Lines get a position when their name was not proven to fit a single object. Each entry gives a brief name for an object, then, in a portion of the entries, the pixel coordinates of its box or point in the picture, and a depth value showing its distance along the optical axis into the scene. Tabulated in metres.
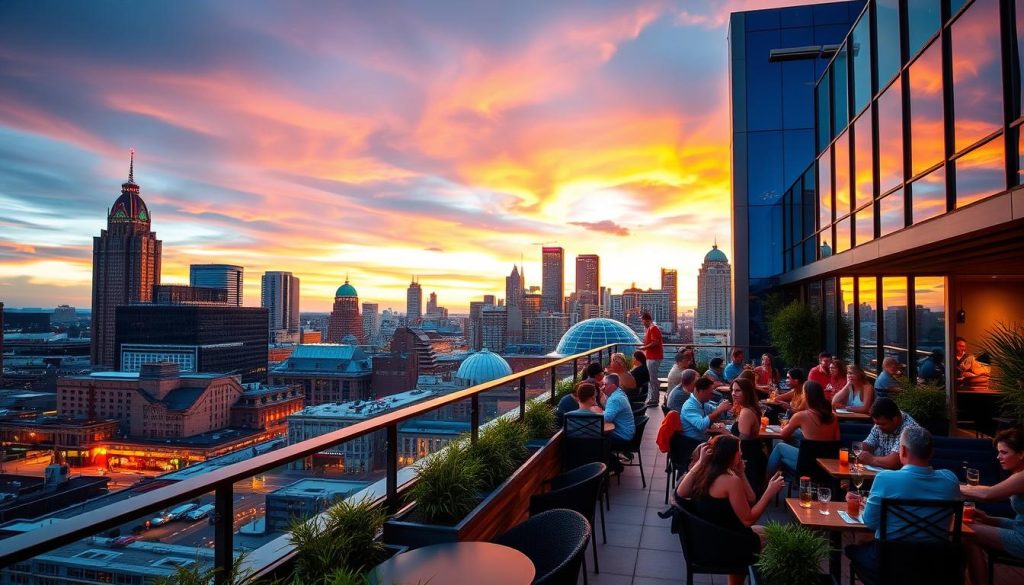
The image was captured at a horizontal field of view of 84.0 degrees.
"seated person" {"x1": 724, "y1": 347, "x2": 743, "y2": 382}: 10.65
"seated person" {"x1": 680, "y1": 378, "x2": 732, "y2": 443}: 6.04
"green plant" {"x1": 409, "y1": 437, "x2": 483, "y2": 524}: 3.68
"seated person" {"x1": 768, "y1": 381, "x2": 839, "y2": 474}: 5.35
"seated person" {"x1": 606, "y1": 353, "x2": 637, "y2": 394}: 8.87
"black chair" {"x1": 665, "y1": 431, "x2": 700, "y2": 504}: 5.83
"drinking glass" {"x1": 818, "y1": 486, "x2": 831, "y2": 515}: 3.74
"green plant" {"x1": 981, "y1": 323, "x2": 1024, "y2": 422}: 4.57
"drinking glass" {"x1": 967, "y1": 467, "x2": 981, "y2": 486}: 4.10
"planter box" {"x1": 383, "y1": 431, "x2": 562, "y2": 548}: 3.44
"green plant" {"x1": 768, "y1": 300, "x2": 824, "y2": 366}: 13.38
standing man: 11.75
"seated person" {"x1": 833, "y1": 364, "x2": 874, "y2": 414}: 7.29
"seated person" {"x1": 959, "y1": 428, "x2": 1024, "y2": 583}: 3.50
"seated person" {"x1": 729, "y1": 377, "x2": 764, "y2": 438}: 5.64
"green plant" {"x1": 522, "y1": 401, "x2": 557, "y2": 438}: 6.38
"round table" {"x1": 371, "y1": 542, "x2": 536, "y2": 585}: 2.53
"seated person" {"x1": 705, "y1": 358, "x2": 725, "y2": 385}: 10.63
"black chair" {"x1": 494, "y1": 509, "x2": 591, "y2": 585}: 2.97
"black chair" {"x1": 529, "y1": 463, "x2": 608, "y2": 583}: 3.99
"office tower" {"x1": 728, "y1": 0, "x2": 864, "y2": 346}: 18.67
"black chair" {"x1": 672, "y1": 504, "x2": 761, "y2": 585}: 3.43
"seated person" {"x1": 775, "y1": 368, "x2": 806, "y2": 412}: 6.96
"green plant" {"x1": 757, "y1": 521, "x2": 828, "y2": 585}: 2.80
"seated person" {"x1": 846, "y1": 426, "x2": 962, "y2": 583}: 3.37
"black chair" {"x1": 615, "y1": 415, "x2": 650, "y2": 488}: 6.71
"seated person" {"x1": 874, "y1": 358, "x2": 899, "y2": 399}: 8.37
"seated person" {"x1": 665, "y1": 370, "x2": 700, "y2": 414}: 7.18
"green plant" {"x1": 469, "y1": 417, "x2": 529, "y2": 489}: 4.60
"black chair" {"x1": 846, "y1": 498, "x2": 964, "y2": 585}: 3.10
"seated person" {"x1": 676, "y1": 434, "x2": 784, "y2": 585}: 3.56
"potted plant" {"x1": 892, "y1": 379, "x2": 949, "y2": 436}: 7.03
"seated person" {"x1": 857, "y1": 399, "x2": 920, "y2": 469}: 4.70
